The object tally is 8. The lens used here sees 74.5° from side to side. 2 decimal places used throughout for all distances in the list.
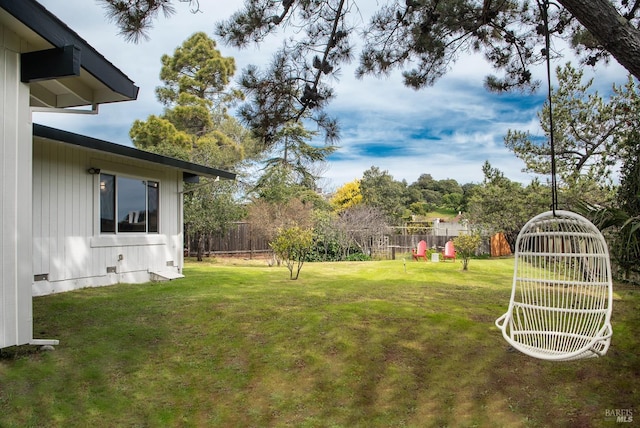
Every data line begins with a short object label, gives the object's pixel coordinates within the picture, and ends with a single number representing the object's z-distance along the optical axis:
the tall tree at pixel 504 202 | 14.10
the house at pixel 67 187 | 3.68
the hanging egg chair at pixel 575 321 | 3.01
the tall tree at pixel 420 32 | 5.53
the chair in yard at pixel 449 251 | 14.20
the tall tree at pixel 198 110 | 18.61
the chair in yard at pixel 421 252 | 14.91
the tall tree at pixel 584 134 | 11.96
